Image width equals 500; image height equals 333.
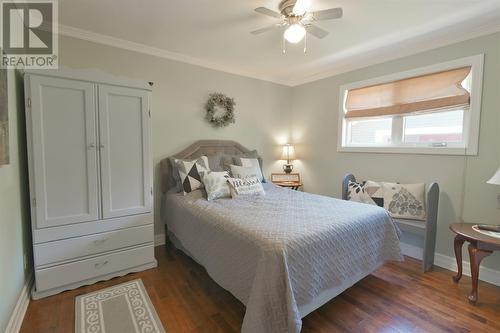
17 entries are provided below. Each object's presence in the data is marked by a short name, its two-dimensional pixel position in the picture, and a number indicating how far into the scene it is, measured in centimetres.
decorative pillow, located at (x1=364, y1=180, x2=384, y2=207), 283
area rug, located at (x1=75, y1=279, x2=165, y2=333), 164
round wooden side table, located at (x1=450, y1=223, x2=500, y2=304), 188
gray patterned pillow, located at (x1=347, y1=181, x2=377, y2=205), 291
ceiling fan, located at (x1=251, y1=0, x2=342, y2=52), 181
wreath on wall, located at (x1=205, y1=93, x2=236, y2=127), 338
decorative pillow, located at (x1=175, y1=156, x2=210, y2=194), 272
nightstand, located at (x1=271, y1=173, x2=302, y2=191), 405
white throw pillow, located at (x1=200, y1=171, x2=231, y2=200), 256
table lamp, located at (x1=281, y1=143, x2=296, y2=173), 421
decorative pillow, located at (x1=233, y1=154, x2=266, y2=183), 329
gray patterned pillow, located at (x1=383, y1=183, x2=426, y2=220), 261
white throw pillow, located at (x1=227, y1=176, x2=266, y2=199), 264
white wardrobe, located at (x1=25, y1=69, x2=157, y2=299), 193
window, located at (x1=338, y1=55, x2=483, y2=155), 242
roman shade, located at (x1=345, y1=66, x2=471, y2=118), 249
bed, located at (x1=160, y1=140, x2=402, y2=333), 139
